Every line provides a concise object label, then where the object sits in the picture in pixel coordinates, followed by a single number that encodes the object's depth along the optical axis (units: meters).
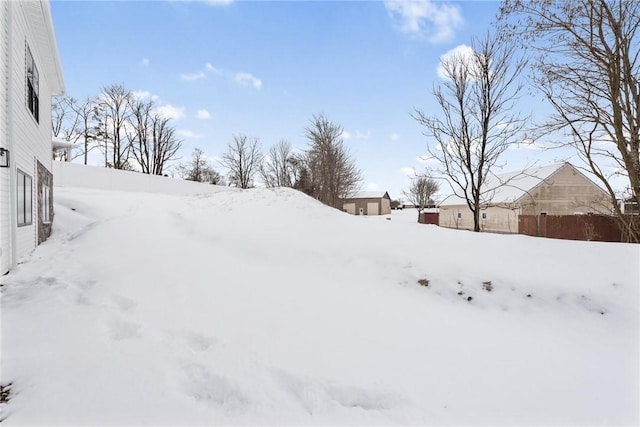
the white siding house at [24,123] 4.66
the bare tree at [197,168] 36.06
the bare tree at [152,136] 30.62
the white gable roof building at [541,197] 19.30
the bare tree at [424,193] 42.25
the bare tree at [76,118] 26.73
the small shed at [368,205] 43.03
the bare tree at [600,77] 5.72
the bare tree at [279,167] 34.22
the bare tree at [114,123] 28.50
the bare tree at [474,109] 7.57
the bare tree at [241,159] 37.59
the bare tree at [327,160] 22.45
